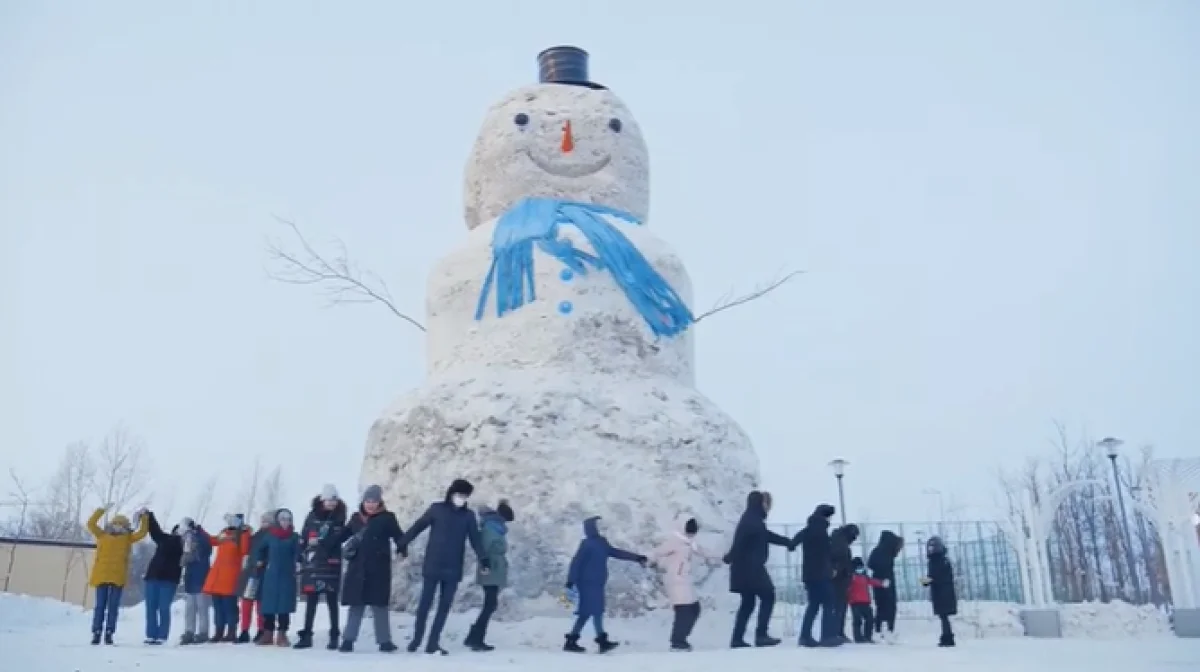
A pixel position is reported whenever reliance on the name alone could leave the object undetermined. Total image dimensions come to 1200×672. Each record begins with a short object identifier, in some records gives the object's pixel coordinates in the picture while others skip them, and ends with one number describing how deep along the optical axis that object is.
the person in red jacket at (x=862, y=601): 9.50
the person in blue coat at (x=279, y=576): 8.32
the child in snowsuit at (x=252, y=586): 8.55
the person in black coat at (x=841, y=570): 8.85
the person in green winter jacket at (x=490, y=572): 7.67
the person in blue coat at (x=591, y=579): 7.84
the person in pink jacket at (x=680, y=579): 8.04
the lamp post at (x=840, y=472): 19.16
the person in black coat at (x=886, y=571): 9.67
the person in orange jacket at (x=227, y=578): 8.73
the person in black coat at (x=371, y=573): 7.56
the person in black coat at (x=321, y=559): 7.94
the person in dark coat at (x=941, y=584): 8.77
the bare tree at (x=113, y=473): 32.75
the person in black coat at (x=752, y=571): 8.12
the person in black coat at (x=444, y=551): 7.41
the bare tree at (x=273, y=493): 39.06
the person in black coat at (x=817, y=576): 8.33
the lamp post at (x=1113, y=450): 15.84
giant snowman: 8.98
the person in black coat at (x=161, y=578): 8.63
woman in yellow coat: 8.56
